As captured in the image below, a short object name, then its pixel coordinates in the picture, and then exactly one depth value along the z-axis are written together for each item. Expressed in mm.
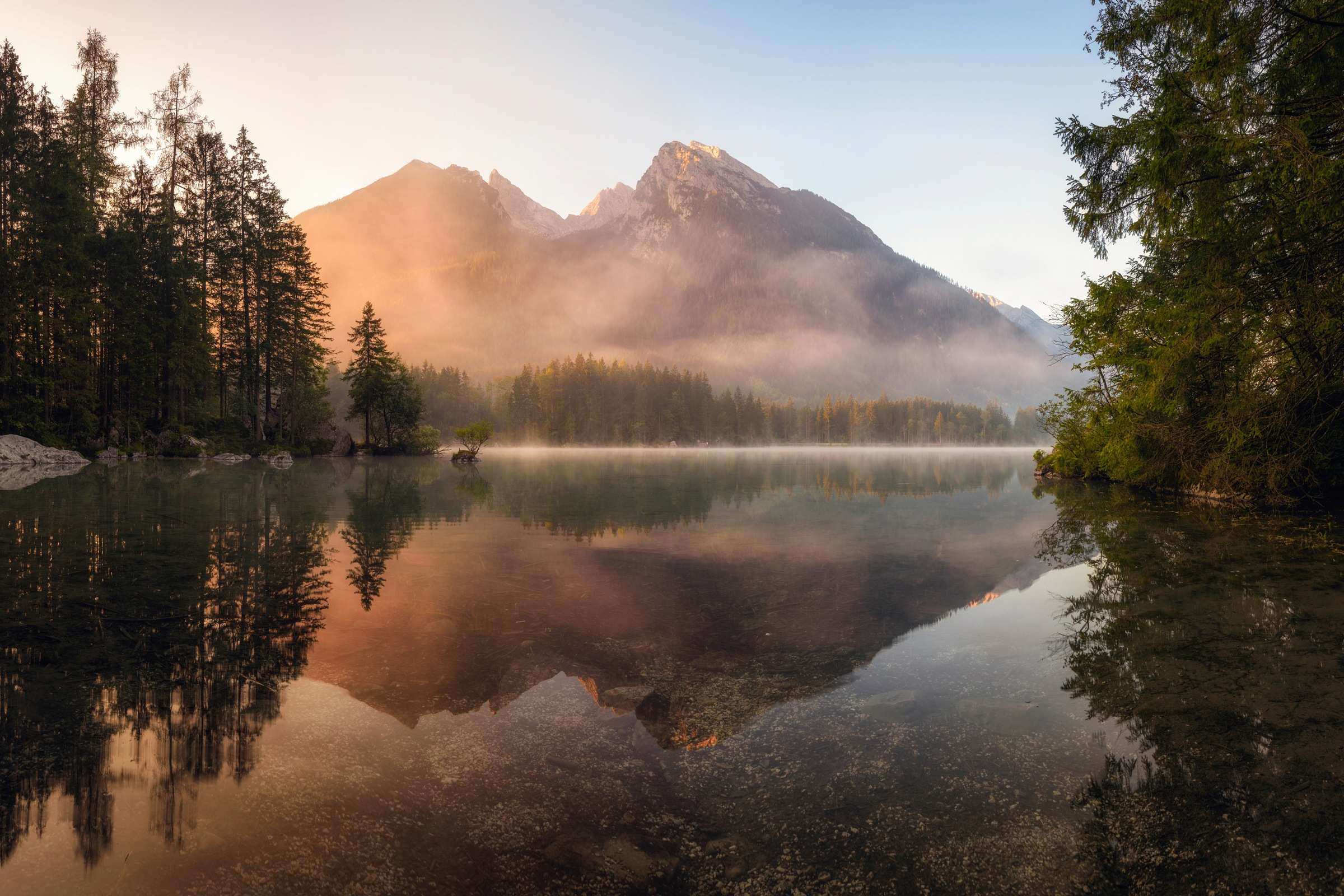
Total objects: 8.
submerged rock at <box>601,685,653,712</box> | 4926
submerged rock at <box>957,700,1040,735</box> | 4500
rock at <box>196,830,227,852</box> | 3012
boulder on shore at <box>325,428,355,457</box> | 51312
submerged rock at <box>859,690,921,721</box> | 4723
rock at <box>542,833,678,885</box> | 2936
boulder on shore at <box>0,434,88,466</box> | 28672
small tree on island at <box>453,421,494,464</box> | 47375
